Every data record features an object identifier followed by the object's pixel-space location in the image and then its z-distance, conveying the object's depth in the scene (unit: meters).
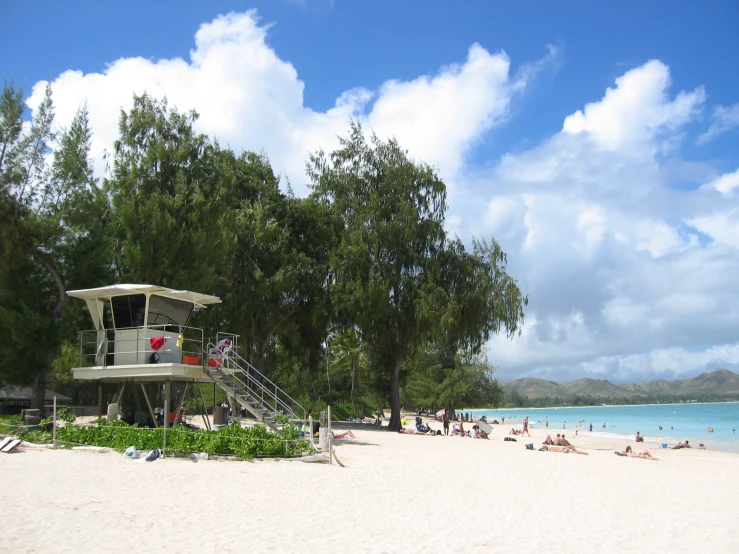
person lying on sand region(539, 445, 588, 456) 27.46
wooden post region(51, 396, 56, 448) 17.73
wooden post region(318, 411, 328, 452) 18.41
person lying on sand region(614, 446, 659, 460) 27.23
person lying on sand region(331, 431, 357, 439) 26.53
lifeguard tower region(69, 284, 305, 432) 19.91
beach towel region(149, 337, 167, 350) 19.92
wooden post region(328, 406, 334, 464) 17.39
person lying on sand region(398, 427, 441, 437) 33.17
